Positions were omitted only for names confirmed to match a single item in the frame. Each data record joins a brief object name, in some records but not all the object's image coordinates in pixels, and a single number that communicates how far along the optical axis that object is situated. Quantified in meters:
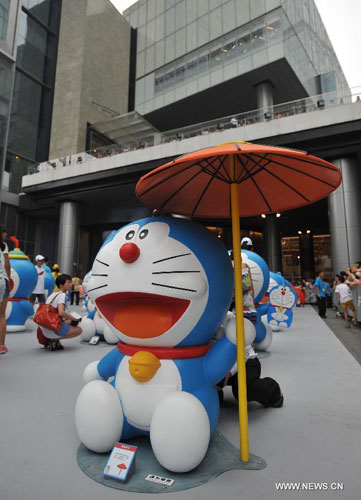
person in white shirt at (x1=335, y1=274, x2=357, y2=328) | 8.41
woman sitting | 5.14
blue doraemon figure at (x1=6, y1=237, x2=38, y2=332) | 6.63
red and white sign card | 1.79
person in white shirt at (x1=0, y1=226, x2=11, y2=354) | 4.01
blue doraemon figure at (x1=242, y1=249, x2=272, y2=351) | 5.15
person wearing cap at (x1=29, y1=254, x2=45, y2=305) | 8.76
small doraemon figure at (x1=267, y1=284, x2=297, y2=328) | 5.93
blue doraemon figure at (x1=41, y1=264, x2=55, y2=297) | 9.95
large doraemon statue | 2.06
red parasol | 2.02
